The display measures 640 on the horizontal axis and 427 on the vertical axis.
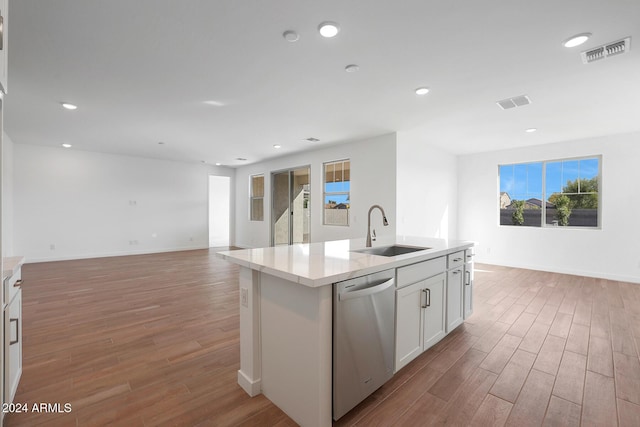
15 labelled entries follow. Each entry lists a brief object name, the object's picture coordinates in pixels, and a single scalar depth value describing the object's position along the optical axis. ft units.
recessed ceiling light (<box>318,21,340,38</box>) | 7.51
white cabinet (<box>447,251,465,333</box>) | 9.29
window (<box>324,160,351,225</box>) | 20.54
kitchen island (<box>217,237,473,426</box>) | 5.56
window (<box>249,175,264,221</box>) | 28.52
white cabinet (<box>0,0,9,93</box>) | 4.05
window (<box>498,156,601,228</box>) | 18.33
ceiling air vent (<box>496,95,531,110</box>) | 12.03
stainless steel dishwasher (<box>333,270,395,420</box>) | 5.71
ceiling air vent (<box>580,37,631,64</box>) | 8.14
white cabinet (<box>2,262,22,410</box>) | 5.60
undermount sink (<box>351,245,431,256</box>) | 9.23
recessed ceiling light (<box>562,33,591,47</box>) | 7.85
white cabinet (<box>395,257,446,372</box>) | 7.30
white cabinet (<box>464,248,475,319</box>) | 10.29
